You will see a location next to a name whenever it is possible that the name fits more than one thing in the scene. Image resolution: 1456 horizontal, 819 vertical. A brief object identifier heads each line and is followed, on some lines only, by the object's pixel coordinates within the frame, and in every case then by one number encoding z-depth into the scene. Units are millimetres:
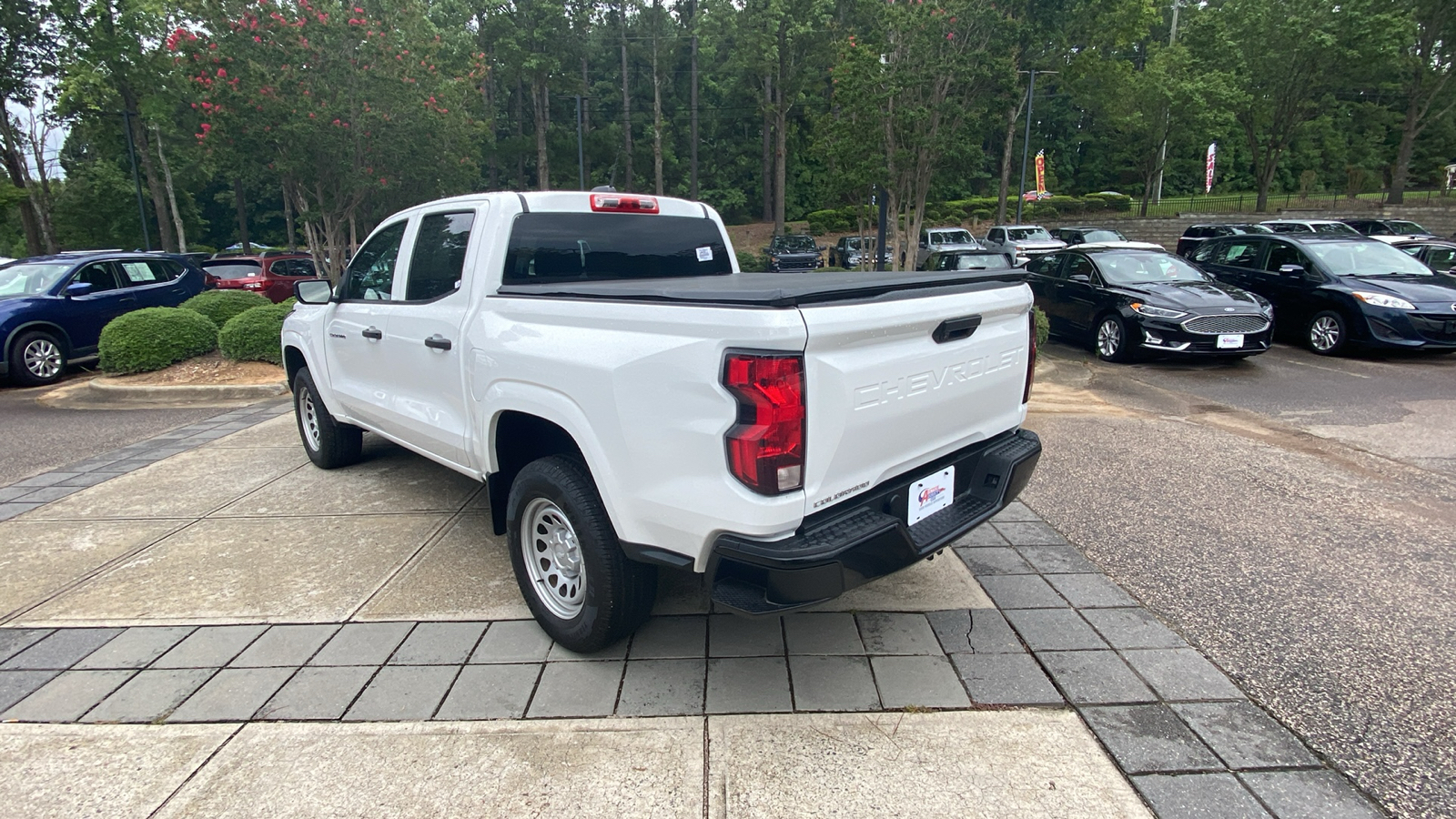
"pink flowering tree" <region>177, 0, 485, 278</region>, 12141
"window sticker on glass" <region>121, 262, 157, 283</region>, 11141
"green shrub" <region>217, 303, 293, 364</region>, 9333
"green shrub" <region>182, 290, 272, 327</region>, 10422
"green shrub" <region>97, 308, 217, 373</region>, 9172
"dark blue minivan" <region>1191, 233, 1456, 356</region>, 9203
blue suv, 9461
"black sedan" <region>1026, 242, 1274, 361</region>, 8953
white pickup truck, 2299
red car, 15914
